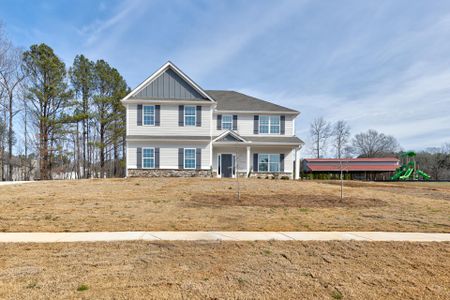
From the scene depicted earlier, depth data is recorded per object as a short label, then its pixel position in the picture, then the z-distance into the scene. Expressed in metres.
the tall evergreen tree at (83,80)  30.88
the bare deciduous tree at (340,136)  60.90
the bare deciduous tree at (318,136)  57.12
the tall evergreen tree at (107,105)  32.41
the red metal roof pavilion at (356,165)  30.62
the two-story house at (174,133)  20.69
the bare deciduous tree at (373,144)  67.06
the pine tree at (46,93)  26.41
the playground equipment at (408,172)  31.68
